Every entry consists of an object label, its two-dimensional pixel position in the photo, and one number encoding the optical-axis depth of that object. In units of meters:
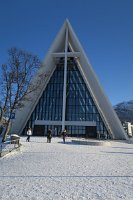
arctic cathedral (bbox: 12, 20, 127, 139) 22.02
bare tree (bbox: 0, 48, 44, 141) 11.04
